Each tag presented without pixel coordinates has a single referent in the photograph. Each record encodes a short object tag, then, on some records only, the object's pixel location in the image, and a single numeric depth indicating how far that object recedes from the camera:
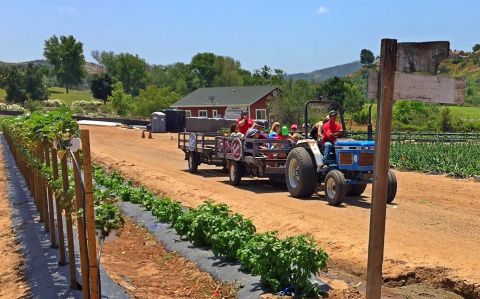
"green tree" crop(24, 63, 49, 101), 82.50
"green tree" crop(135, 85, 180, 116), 69.81
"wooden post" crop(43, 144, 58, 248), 9.28
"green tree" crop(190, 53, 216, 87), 108.81
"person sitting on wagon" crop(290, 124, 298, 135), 15.88
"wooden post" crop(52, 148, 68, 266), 8.17
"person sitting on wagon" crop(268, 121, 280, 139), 16.17
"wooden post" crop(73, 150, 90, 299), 6.05
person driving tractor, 13.29
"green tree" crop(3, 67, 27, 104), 81.56
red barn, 55.22
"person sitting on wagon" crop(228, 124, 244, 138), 16.58
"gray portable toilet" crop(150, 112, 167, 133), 47.25
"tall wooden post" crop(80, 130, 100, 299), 5.48
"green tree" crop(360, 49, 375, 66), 136.73
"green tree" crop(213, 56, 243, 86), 105.12
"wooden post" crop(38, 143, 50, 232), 9.94
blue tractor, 12.46
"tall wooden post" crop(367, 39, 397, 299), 5.08
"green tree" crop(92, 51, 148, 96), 115.96
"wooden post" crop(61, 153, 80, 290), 7.07
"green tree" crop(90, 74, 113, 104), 87.06
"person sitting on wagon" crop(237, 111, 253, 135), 17.00
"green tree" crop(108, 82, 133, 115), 72.12
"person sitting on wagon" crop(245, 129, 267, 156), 15.66
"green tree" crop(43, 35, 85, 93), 111.81
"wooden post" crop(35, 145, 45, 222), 10.32
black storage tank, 48.09
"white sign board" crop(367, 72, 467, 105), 5.15
